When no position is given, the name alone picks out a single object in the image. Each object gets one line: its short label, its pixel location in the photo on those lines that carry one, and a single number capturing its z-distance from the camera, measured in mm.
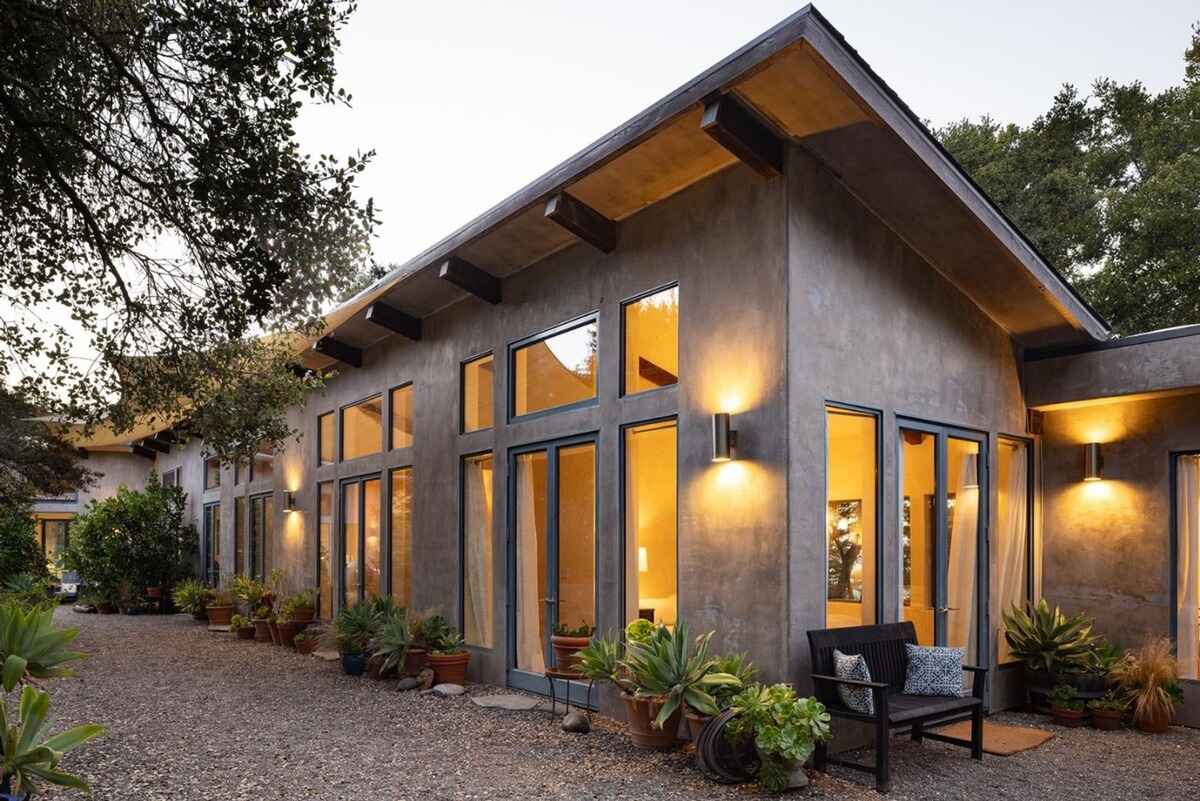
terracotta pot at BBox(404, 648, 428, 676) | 9102
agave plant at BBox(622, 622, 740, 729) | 5714
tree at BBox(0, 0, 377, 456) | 4902
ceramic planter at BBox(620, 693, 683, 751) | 6102
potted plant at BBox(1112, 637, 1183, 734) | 6965
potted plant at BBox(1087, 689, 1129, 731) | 7066
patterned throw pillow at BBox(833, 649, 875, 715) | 5602
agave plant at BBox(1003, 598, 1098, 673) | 7414
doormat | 6414
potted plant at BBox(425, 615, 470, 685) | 8742
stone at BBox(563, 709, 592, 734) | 6770
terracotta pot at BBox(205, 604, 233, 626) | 15117
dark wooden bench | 5359
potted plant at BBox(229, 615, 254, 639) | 13297
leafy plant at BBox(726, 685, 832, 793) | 5172
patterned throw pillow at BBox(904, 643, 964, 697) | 6105
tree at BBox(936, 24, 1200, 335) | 14414
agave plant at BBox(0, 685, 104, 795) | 4309
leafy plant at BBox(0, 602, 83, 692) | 4926
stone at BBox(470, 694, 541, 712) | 7676
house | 6020
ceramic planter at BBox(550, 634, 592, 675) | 7531
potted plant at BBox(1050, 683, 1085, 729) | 7211
